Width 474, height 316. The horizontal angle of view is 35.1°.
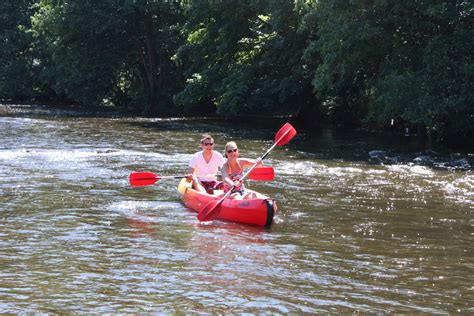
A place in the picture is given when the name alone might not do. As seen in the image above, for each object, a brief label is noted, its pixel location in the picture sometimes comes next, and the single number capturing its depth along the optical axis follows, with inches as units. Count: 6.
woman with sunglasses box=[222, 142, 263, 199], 420.5
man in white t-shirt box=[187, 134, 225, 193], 457.1
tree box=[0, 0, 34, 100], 1779.0
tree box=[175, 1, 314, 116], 1027.9
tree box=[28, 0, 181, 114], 1374.3
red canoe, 389.1
